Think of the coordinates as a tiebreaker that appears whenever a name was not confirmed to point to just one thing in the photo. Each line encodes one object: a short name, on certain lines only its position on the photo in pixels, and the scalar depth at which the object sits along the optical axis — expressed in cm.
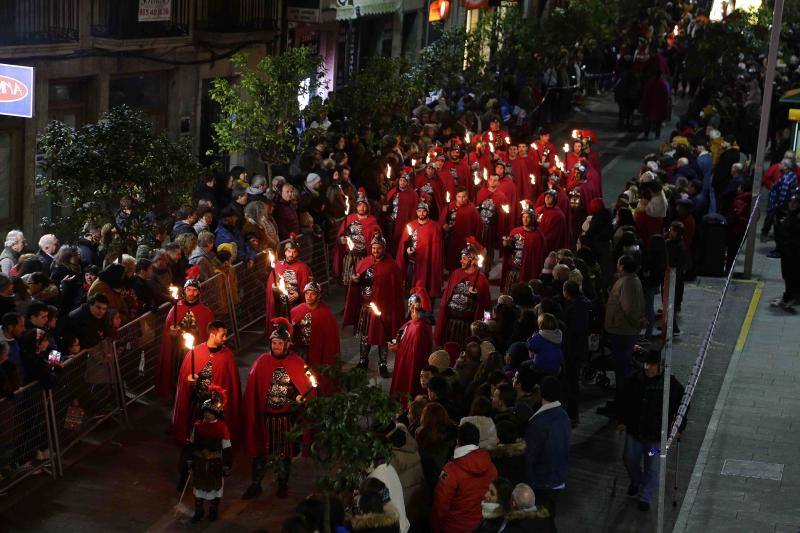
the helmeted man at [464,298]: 1614
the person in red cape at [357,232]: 1839
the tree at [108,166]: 1583
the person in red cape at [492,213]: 2144
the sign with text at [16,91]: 1825
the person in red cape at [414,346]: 1473
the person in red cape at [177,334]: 1465
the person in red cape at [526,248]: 1880
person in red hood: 1072
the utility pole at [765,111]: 2186
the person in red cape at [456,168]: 2328
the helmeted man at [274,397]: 1289
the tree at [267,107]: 2130
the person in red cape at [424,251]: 1881
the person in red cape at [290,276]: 1636
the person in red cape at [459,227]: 2084
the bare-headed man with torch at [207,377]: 1320
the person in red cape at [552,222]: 2034
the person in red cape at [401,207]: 2088
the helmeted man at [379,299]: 1680
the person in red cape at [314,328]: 1486
